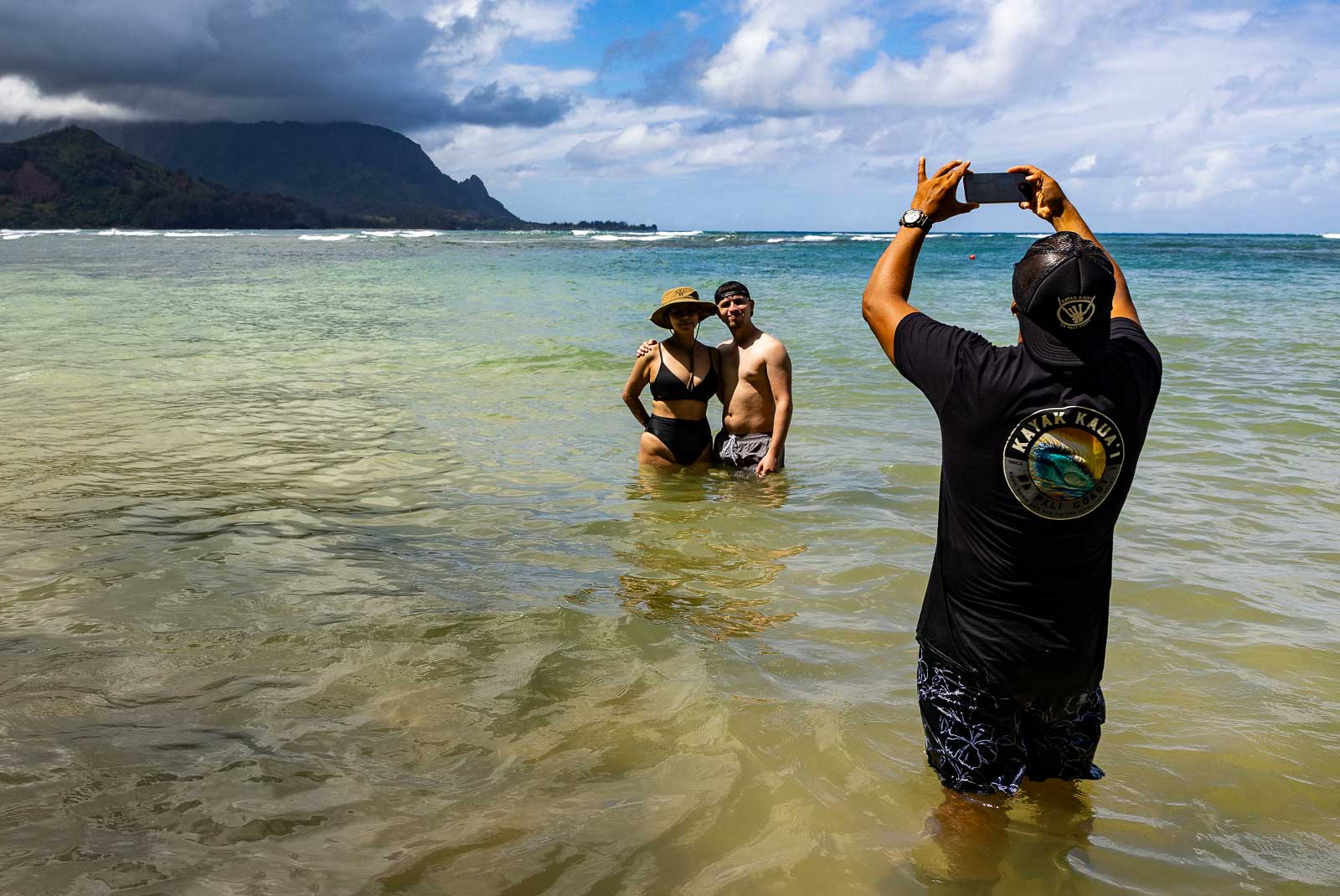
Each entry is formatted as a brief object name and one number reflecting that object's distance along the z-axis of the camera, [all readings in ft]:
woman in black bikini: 22.57
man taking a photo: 7.38
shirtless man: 22.18
